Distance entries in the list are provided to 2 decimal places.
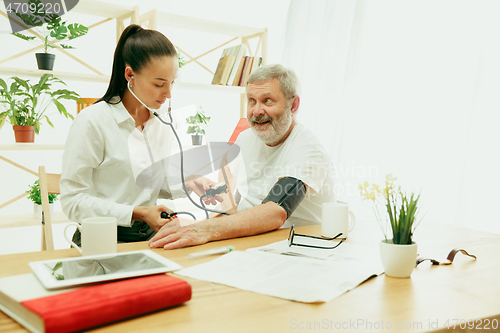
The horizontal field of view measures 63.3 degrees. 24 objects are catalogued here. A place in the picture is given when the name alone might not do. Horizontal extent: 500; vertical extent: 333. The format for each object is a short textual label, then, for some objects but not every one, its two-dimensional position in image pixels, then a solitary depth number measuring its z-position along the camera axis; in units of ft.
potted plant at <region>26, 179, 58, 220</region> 7.95
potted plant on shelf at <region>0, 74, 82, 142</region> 7.36
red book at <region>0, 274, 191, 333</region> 1.89
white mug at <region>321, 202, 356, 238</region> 3.99
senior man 4.21
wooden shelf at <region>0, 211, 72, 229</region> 7.54
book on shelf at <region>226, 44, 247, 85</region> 9.72
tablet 2.29
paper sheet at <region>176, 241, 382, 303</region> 2.53
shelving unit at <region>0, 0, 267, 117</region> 7.90
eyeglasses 3.55
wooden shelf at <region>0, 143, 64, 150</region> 7.32
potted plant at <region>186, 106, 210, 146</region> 9.54
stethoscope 5.03
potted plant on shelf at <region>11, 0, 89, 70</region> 7.55
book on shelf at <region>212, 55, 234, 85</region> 9.73
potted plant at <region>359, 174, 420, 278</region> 2.86
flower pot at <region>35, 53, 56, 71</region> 7.64
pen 3.22
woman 4.51
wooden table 2.09
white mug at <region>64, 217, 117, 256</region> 3.15
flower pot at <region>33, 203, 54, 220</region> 7.92
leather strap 3.18
